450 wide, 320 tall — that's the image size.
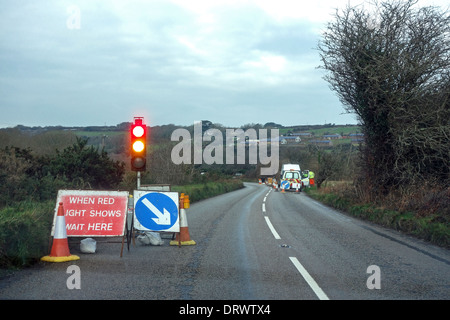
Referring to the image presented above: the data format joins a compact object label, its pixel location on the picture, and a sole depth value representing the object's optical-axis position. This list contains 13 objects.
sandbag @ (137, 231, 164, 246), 10.46
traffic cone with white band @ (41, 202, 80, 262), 8.23
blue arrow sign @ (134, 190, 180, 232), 10.11
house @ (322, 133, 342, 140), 67.55
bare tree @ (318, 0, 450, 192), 16.77
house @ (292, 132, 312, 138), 82.47
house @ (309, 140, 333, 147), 54.41
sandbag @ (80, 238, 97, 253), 9.09
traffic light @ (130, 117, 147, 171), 11.16
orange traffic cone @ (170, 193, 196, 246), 10.48
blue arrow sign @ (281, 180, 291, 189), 43.55
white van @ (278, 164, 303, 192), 43.50
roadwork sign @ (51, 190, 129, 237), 9.22
